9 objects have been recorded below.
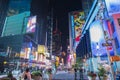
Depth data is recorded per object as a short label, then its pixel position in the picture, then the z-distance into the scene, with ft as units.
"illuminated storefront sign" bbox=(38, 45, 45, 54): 217.83
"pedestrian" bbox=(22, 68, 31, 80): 27.71
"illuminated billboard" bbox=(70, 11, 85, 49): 245.65
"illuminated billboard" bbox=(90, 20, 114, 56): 79.44
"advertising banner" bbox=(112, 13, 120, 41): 62.65
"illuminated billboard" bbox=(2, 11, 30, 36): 205.91
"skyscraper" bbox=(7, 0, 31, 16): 214.90
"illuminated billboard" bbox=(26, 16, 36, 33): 190.21
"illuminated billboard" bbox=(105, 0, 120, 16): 62.03
